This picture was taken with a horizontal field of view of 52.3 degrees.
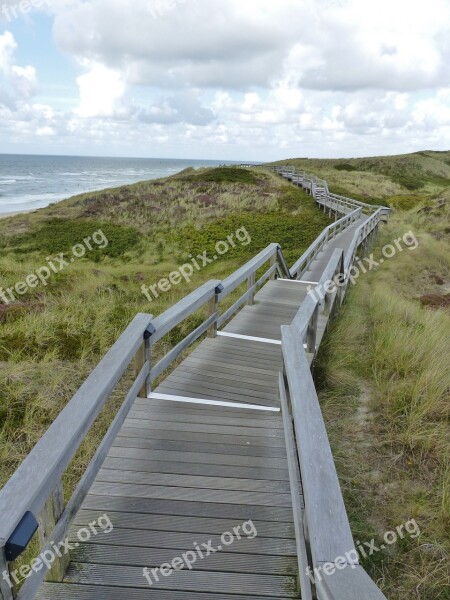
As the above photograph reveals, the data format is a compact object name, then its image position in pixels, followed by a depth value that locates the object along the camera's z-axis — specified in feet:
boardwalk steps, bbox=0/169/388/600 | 6.04
